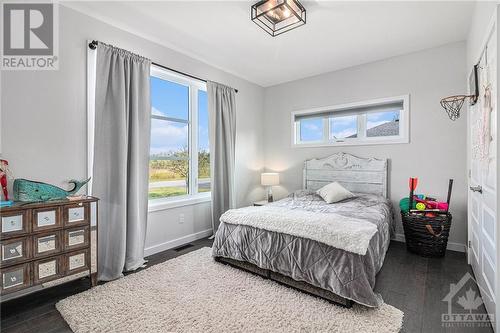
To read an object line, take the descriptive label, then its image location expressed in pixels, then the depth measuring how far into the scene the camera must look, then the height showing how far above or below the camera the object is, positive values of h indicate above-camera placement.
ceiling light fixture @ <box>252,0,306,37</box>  2.33 +1.55
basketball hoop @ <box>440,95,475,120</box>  2.90 +0.71
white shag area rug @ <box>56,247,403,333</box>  1.77 -1.17
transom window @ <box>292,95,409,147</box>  3.68 +0.70
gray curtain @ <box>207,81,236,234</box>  3.86 +0.34
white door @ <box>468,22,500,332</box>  1.64 -0.20
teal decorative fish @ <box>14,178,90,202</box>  2.01 -0.23
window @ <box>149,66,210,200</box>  3.43 +0.42
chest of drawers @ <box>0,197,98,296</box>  1.85 -0.65
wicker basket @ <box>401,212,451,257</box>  2.89 -0.83
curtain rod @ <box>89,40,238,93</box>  2.54 +1.30
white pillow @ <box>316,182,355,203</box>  3.53 -0.42
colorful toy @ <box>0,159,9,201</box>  1.98 -0.09
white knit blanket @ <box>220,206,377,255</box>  2.03 -0.57
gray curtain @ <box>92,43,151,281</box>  2.58 +0.08
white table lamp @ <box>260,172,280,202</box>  4.56 -0.27
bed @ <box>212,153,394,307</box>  1.97 -0.75
